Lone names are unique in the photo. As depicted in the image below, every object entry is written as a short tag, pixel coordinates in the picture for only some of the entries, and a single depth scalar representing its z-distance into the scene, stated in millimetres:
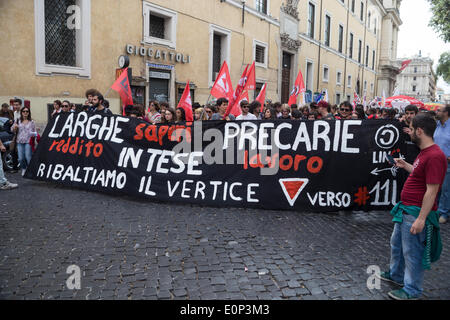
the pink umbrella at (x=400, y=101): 19812
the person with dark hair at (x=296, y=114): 8695
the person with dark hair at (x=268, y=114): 8962
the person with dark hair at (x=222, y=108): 7824
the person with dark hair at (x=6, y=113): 8758
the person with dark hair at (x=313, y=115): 8578
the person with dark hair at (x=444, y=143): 5430
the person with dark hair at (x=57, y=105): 9427
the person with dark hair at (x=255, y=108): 8328
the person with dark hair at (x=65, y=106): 8719
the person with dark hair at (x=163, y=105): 7986
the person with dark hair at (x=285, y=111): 9155
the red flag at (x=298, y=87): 13053
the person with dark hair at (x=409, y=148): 5410
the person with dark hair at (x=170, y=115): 6973
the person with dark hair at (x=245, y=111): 7784
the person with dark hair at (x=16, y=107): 8852
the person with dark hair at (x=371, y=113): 12266
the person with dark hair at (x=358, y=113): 8453
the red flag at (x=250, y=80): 8914
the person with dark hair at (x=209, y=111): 9250
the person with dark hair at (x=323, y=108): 7559
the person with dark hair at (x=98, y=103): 7450
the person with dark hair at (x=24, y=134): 7852
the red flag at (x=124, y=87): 8578
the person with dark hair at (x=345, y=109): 6867
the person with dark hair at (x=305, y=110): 10654
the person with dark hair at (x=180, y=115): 7124
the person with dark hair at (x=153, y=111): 8216
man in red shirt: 2887
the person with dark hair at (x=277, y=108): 10578
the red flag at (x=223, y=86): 8859
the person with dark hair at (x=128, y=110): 7741
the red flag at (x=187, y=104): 8461
